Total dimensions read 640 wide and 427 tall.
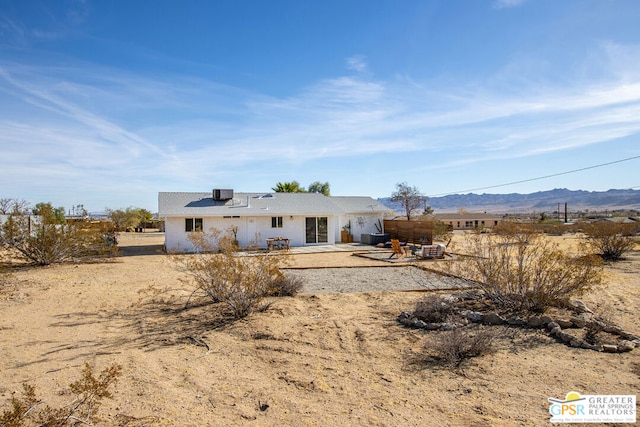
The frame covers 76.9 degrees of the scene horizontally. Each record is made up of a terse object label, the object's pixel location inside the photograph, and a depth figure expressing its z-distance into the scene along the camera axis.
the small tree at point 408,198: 59.50
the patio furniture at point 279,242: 23.89
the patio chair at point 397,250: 19.89
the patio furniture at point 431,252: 19.28
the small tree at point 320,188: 50.10
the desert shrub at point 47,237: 16.16
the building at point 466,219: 74.76
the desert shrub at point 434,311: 7.91
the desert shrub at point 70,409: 4.02
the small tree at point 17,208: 16.42
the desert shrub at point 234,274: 8.36
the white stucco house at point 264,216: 24.09
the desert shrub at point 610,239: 18.56
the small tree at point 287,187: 38.69
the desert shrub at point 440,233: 32.84
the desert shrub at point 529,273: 8.17
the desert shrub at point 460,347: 5.90
